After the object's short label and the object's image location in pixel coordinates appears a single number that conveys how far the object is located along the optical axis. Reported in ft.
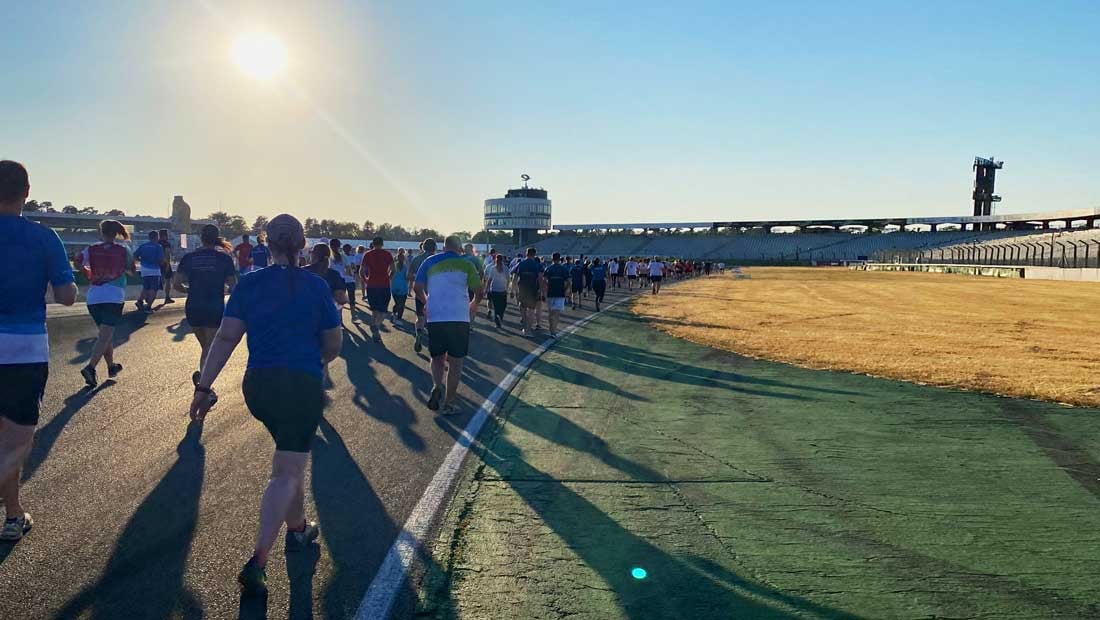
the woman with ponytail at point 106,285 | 29.17
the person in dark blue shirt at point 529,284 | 53.88
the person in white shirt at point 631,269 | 145.76
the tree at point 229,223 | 446.40
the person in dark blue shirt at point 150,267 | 55.88
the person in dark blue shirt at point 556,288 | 55.98
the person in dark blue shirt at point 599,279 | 83.82
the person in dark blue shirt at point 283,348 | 12.47
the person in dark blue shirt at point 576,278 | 86.48
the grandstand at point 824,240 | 278.26
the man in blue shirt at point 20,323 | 13.73
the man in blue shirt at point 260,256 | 46.50
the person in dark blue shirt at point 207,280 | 26.84
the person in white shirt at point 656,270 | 107.76
